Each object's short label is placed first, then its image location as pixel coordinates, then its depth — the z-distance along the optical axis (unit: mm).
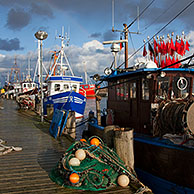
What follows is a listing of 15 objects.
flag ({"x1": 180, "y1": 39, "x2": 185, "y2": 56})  13958
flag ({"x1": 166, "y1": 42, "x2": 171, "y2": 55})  14015
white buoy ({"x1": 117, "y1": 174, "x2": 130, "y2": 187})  4047
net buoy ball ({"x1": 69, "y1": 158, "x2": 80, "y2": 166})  4293
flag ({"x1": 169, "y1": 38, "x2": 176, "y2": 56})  14570
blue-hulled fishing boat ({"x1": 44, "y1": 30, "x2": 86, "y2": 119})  20078
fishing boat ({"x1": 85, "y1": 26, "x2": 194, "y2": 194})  5816
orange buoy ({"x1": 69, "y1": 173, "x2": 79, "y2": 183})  3953
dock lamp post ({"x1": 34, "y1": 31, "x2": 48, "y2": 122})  10441
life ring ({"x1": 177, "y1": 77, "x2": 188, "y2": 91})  7648
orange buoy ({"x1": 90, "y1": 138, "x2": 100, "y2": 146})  5035
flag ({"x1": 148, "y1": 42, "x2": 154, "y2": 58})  14183
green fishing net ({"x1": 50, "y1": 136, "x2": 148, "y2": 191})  3998
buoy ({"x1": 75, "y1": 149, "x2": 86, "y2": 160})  4427
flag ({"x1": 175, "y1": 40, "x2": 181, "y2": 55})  13784
